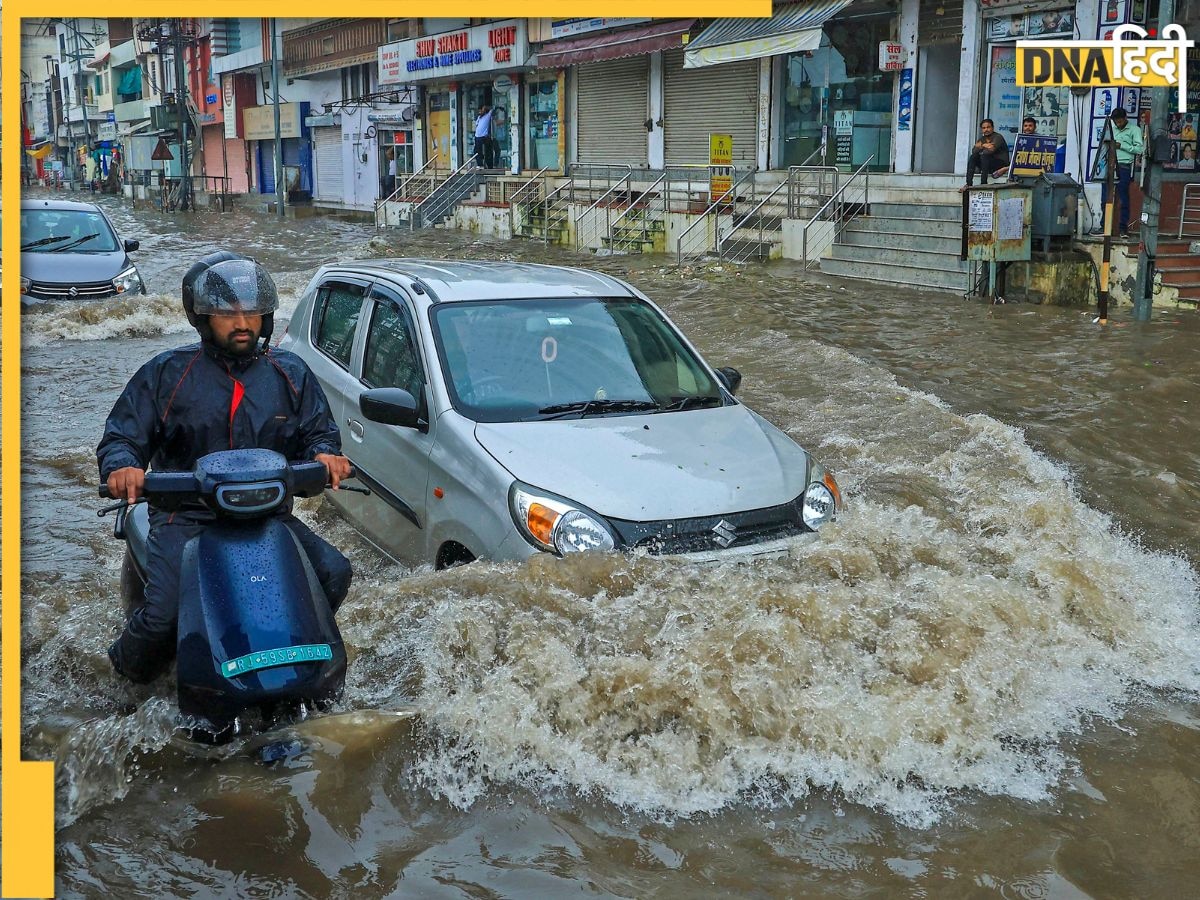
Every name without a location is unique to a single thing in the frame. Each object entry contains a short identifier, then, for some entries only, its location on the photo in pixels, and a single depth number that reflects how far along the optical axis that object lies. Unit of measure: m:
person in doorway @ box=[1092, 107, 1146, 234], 16.38
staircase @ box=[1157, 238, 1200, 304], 14.98
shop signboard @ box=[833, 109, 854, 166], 23.66
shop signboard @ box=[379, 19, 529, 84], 33.44
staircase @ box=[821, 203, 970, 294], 17.41
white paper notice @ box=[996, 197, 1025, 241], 15.13
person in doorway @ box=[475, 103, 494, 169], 36.32
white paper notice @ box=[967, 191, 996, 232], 15.16
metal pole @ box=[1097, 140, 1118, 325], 13.47
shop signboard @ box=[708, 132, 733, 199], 23.62
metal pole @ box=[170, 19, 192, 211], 47.25
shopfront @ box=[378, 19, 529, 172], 34.22
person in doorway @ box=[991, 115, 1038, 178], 16.69
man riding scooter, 3.93
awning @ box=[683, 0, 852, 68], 22.09
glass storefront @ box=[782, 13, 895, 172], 22.92
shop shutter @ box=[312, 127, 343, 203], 45.19
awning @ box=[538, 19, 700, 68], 26.98
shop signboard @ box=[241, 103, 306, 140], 47.91
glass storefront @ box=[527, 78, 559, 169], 33.94
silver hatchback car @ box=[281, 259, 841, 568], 4.88
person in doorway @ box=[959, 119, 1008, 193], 17.17
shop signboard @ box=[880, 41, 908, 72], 21.81
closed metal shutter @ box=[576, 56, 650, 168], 30.23
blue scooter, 3.54
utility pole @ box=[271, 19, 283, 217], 40.94
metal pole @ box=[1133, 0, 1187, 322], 13.11
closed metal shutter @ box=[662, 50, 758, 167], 26.41
